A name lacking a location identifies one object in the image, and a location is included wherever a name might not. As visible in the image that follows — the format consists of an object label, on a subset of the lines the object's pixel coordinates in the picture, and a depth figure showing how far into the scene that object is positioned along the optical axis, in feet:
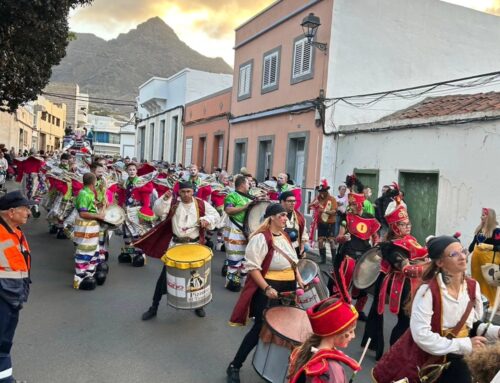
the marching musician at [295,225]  20.02
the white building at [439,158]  33.47
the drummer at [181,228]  21.76
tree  30.96
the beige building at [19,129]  123.65
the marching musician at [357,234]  23.44
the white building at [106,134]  247.52
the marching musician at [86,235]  24.62
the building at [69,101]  263.90
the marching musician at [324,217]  36.06
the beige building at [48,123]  188.24
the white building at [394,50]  49.75
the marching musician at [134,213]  31.30
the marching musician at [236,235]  26.71
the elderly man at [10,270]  13.35
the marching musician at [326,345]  8.65
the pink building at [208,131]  76.76
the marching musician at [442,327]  10.02
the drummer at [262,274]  14.93
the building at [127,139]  178.23
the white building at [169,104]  98.02
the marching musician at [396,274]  16.12
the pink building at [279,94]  51.52
